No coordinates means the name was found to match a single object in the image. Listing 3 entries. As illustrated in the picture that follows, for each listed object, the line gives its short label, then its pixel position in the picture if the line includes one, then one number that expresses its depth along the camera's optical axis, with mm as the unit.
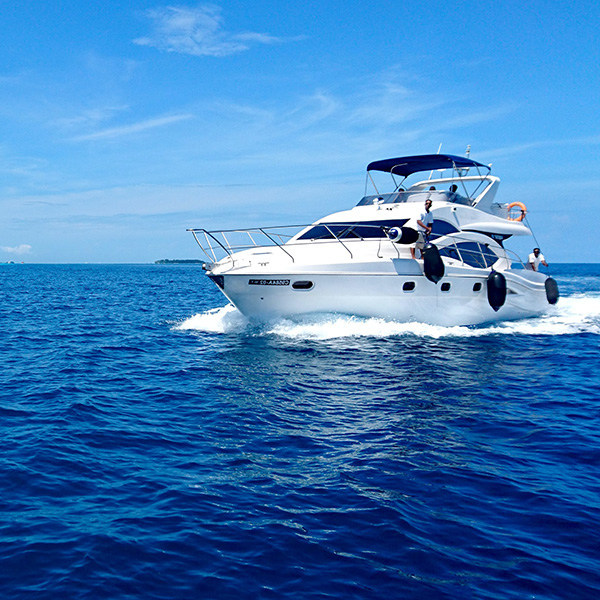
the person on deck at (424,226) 12883
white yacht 12242
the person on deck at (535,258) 17391
